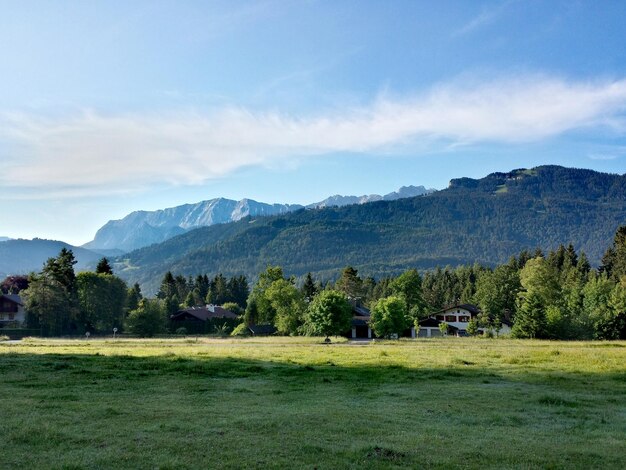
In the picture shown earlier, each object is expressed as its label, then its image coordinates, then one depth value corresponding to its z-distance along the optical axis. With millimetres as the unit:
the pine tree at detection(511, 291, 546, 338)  85750
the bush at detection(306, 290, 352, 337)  86000
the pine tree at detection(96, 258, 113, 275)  121938
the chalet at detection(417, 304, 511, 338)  128000
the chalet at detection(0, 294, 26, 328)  122750
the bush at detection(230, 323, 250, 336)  115125
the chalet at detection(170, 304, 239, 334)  127000
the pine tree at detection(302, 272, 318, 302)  149438
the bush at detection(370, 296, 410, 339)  91688
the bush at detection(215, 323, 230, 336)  118738
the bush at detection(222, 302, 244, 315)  162750
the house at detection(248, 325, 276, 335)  117625
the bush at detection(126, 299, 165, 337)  101375
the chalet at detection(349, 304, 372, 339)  118625
